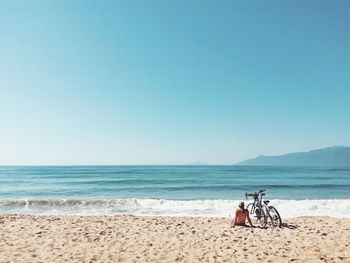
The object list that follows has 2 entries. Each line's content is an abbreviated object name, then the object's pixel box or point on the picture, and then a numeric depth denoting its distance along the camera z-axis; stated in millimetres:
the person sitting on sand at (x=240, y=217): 13688
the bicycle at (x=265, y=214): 13933
